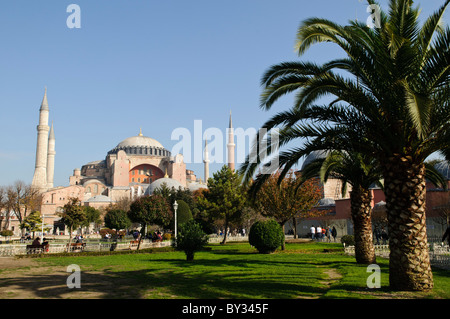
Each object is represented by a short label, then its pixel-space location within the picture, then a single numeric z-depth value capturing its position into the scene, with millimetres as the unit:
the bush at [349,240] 17781
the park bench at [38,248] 17812
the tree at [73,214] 22734
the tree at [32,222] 30781
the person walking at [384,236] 19561
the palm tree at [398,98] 6434
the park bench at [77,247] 19594
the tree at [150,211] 22781
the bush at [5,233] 33156
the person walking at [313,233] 29109
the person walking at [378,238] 20328
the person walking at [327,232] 28931
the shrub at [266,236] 16453
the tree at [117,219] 31094
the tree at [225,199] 26734
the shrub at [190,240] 13648
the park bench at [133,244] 21359
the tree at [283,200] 20578
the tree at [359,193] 11242
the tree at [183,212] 29078
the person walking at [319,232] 28931
